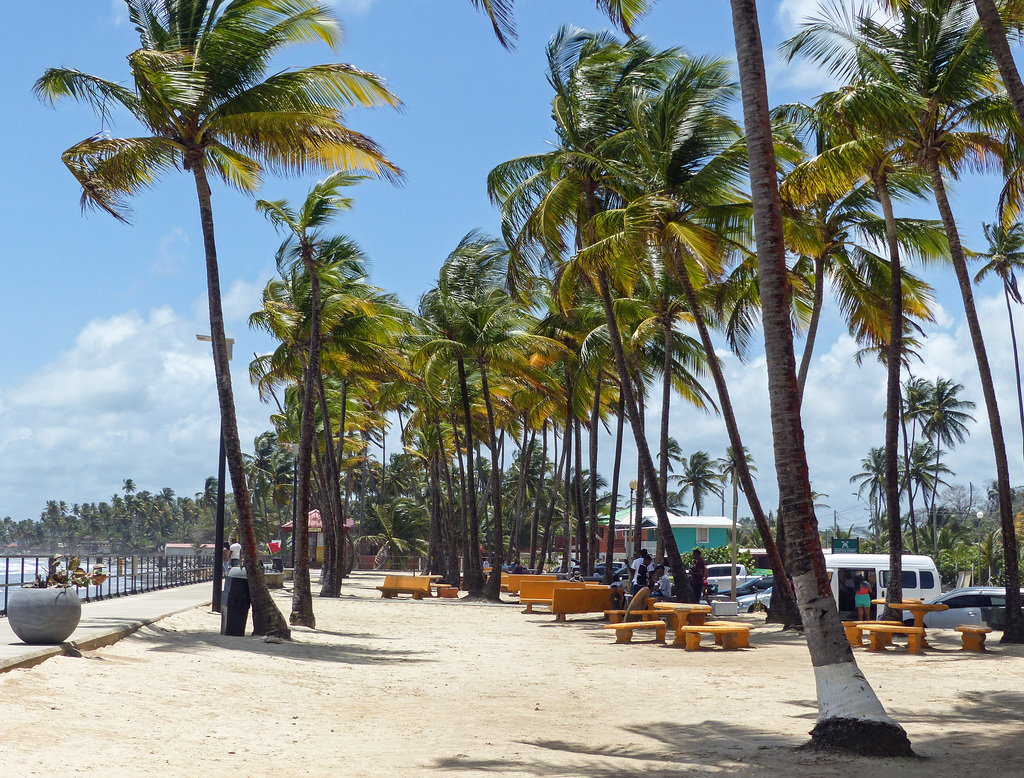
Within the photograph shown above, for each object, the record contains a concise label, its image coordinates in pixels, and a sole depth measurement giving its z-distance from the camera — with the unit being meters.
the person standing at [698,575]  24.75
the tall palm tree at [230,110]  13.76
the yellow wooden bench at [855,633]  15.30
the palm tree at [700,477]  105.56
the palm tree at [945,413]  69.88
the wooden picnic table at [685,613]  16.88
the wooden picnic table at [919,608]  15.77
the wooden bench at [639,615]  19.02
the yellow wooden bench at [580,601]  21.27
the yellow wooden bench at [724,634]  14.80
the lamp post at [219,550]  18.88
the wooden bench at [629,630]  16.16
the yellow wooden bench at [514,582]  29.72
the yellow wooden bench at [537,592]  23.48
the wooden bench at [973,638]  14.69
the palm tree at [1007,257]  38.00
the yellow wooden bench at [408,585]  28.62
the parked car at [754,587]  29.95
